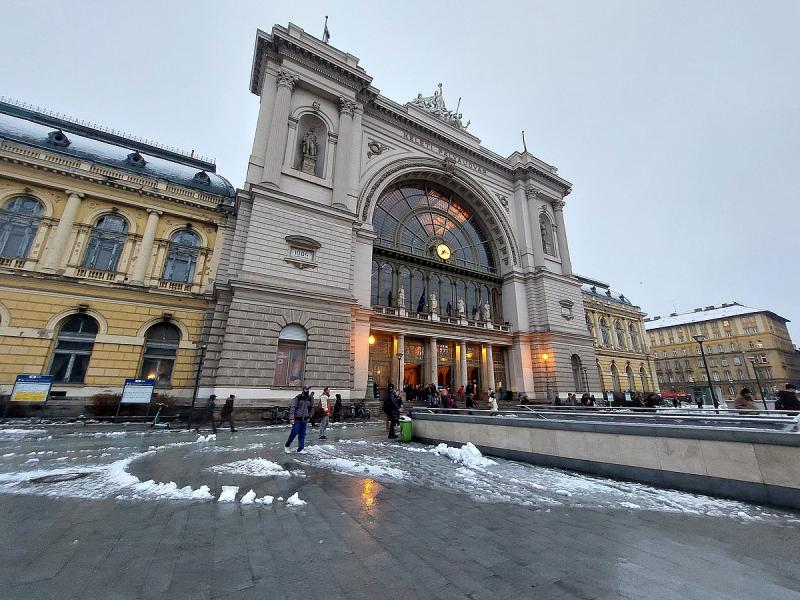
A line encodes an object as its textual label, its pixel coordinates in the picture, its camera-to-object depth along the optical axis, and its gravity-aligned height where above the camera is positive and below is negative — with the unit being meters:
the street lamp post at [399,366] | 24.29 +2.23
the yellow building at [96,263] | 17.86 +7.55
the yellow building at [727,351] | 59.75 +9.37
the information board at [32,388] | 14.41 +0.17
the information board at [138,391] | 15.62 +0.12
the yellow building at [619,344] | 44.50 +7.79
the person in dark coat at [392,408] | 12.03 -0.38
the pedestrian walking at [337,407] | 17.61 -0.56
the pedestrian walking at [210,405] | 15.12 -0.47
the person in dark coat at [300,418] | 9.49 -0.61
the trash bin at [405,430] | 11.30 -1.06
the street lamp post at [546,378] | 29.36 +1.84
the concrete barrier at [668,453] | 5.09 -0.97
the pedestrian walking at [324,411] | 12.57 -0.57
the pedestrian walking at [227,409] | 14.01 -0.60
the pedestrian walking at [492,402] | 16.99 -0.16
